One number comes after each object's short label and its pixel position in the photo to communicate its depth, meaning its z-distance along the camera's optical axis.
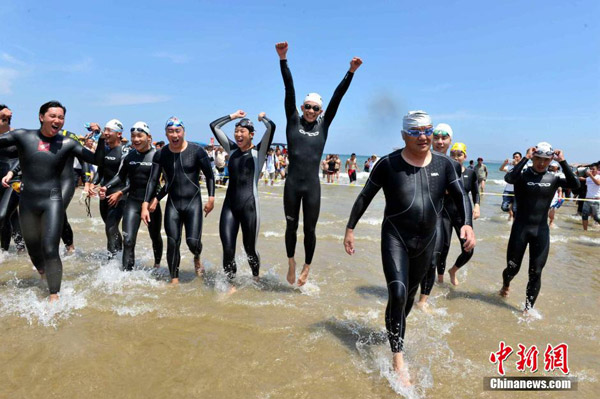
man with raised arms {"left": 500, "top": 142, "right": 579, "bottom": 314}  4.77
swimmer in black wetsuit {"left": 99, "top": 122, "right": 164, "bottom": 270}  5.43
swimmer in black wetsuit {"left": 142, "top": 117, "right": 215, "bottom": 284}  5.14
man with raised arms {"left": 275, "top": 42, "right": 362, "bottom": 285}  4.86
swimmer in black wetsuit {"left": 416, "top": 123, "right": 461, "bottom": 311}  4.81
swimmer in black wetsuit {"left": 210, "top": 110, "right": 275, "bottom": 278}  5.04
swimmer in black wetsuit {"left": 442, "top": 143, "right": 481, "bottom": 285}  5.43
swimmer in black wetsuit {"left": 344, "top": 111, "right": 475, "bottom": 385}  3.18
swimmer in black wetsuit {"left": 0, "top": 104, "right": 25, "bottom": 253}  5.65
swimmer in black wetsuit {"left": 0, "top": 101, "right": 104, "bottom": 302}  4.32
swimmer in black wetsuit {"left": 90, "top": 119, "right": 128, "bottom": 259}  5.69
